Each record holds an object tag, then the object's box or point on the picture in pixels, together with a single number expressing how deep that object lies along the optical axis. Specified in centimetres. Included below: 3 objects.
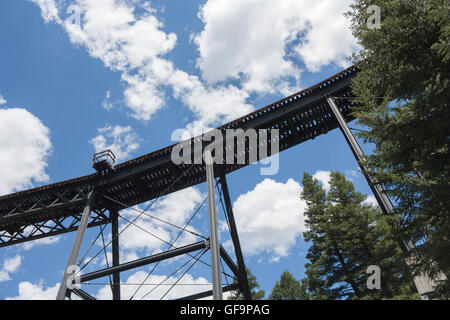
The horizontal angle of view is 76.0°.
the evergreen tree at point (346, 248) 1761
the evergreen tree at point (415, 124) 564
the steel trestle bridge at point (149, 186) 1207
